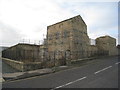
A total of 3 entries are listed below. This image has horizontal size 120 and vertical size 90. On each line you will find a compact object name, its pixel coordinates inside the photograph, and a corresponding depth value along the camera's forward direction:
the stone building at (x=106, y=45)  30.16
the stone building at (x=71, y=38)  20.83
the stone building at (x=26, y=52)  18.78
